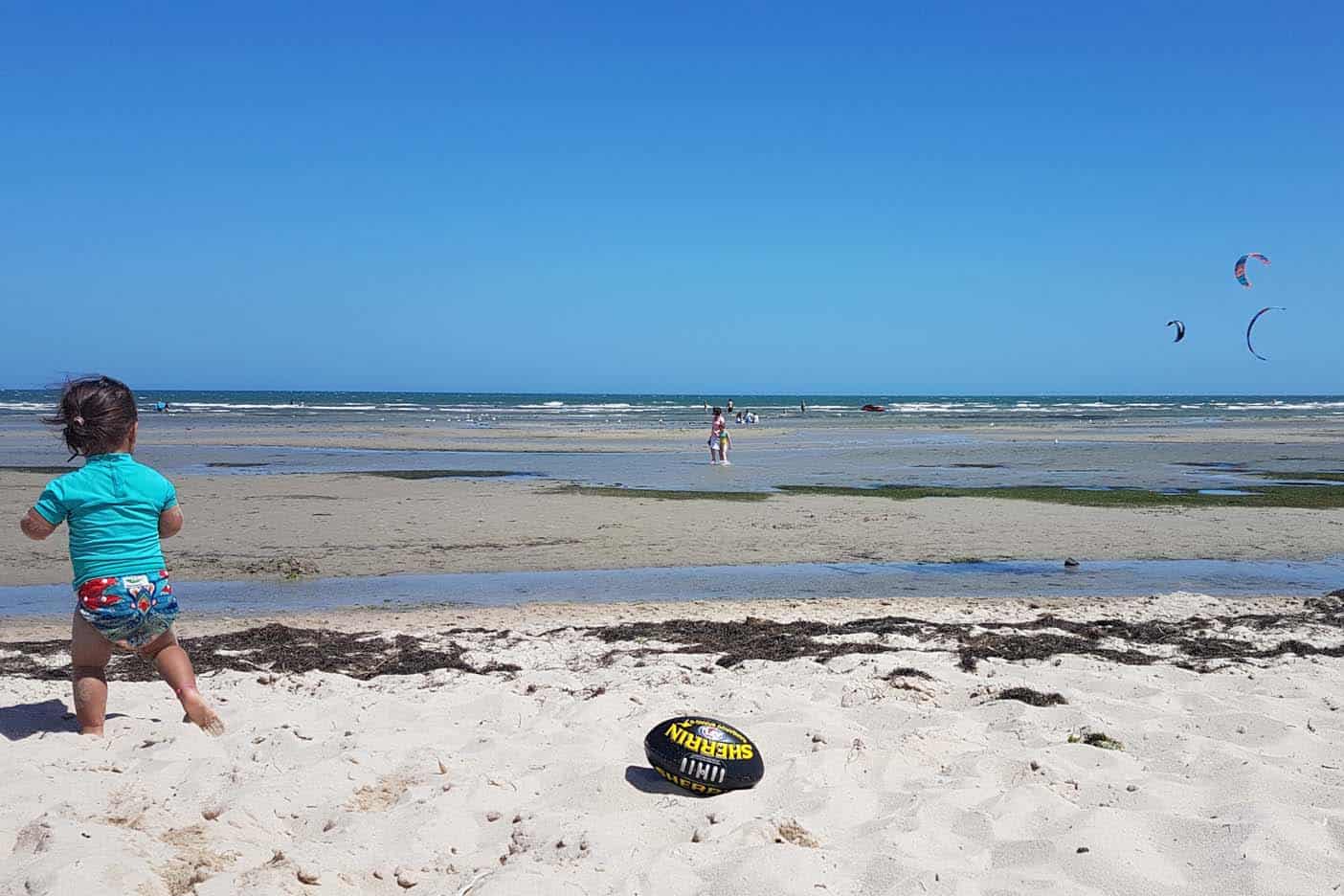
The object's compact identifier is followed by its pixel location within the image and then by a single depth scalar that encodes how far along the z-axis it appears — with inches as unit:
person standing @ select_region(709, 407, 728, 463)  1138.7
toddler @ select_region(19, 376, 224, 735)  205.8
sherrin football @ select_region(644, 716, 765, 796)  187.5
